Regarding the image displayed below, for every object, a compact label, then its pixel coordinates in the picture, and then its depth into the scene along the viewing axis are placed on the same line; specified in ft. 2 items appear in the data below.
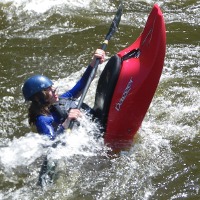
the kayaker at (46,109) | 29.37
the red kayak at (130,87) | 30.37
